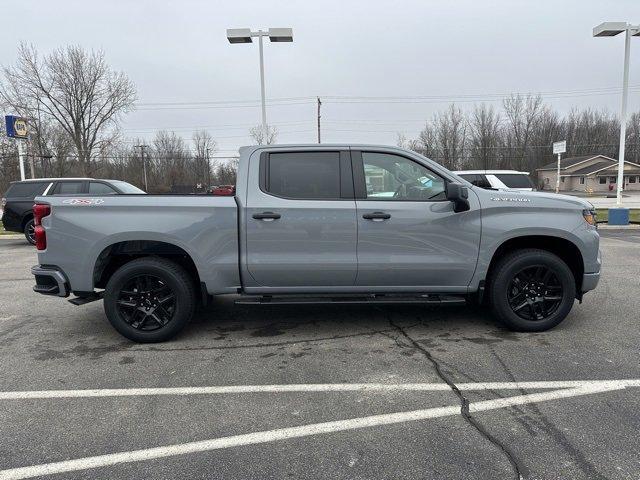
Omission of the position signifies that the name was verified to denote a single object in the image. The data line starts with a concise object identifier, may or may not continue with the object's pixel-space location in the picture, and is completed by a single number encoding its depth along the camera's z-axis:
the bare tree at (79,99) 42.62
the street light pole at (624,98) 17.55
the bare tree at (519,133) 72.50
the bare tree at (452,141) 67.50
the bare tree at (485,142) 68.56
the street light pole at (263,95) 16.18
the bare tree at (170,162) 64.50
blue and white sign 20.61
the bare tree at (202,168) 66.81
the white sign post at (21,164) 21.23
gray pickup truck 4.52
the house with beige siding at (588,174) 72.00
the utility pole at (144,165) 62.44
